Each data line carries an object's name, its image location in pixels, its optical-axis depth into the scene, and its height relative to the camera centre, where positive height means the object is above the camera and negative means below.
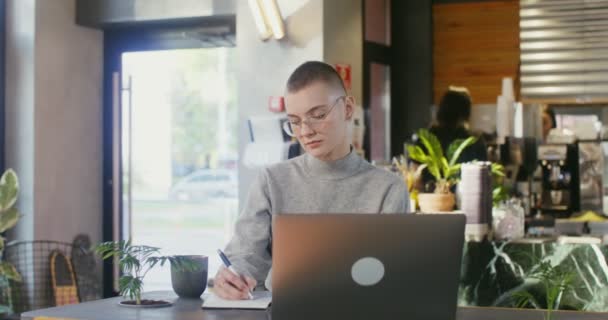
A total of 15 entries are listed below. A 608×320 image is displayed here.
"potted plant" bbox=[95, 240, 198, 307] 2.44 -0.26
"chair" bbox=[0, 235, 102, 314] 6.25 -0.72
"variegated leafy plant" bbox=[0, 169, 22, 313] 5.76 -0.27
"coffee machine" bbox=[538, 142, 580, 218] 6.68 -0.09
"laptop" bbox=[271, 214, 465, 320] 1.86 -0.20
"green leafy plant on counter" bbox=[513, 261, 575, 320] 2.26 -0.29
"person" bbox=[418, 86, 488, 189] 5.91 +0.31
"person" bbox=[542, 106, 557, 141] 7.00 +0.34
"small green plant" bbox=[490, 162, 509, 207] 4.59 -0.13
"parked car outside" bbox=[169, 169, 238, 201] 6.91 -0.14
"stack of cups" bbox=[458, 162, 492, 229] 4.15 -0.12
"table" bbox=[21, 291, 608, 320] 2.30 -0.37
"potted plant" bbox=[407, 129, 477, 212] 4.41 -0.02
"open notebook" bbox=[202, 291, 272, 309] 2.40 -0.36
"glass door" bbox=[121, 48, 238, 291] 6.89 +0.14
